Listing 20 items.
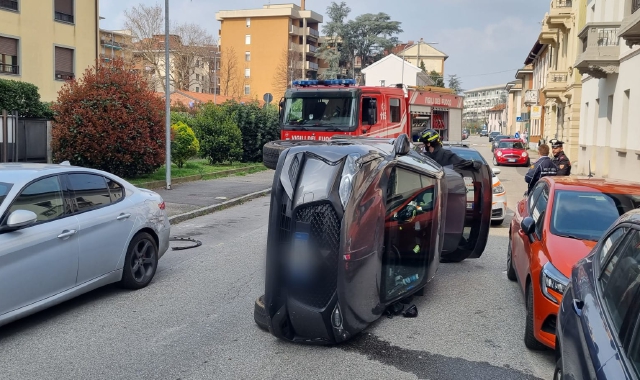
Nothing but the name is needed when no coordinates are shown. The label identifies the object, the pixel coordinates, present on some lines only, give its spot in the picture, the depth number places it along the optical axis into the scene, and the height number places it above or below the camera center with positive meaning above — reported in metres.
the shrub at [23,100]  16.44 +0.83
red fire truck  15.65 +0.70
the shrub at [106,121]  15.36 +0.27
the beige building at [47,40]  28.34 +4.48
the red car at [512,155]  34.06 -0.88
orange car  5.00 -0.91
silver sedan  5.46 -1.07
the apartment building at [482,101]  177.99 +11.86
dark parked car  2.70 -0.90
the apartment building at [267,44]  81.25 +12.42
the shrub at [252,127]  25.91 +0.31
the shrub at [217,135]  23.23 -0.07
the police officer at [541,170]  10.58 -0.53
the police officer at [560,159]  11.01 -0.35
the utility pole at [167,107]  16.27 +0.69
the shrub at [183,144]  20.12 -0.37
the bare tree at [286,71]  79.31 +8.55
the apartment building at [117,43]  59.91 +10.28
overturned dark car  4.92 -0.89
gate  14.30 -0.22
